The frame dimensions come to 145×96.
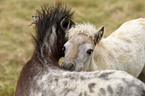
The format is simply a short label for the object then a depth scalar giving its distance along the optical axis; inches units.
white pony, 316.0
